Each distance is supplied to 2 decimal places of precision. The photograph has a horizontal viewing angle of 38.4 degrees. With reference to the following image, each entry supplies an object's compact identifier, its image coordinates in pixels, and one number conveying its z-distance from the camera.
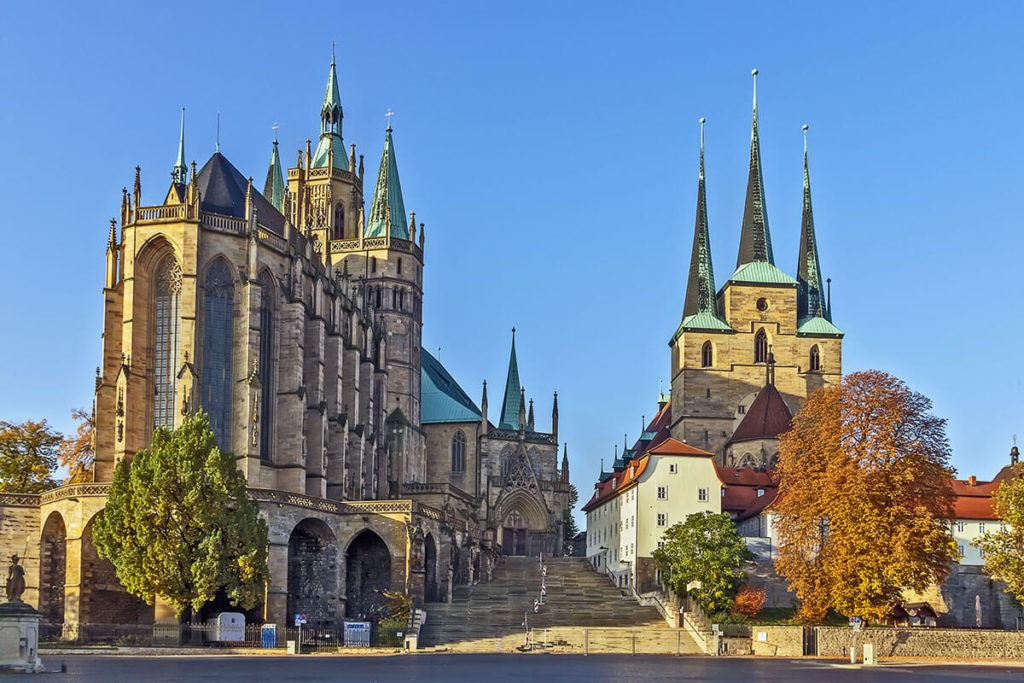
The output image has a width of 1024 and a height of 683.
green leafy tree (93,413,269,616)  60.50
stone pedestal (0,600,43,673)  41.81
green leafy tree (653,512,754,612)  69.38
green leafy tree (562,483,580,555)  137.50
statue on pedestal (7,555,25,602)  43.72
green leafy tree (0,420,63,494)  79.19
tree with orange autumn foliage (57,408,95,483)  81.31
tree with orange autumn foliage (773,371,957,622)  60.81
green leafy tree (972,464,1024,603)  61.81
